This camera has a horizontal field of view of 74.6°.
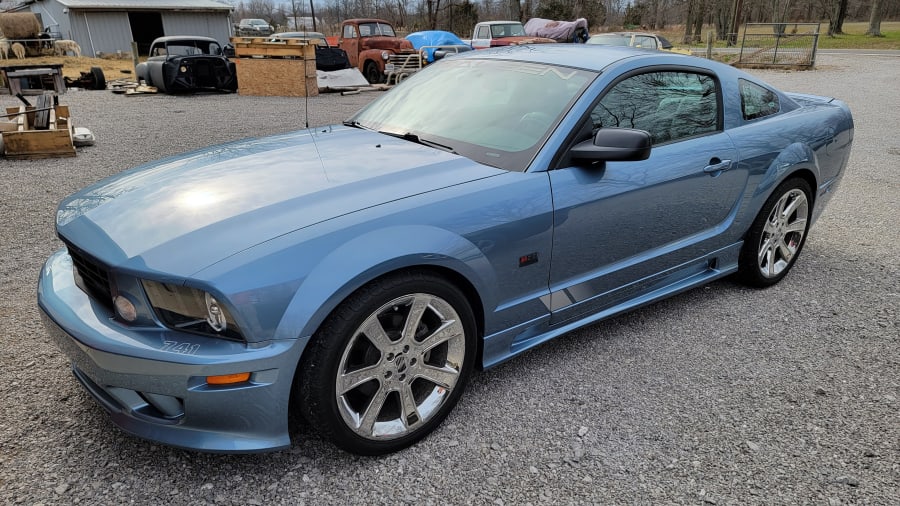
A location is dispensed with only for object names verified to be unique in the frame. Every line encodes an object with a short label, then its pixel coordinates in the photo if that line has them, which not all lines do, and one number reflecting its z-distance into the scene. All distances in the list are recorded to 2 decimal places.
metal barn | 29.81
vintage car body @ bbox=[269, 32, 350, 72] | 16.61
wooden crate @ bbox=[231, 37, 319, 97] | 14.41
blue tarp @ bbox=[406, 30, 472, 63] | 19.98
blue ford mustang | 1.93
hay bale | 24.64
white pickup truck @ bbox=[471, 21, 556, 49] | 19.98
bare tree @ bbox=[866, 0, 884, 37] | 38.16
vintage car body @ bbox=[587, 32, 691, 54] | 16.19
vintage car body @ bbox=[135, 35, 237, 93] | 14.83
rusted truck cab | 17.75
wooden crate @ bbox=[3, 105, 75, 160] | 7.20
